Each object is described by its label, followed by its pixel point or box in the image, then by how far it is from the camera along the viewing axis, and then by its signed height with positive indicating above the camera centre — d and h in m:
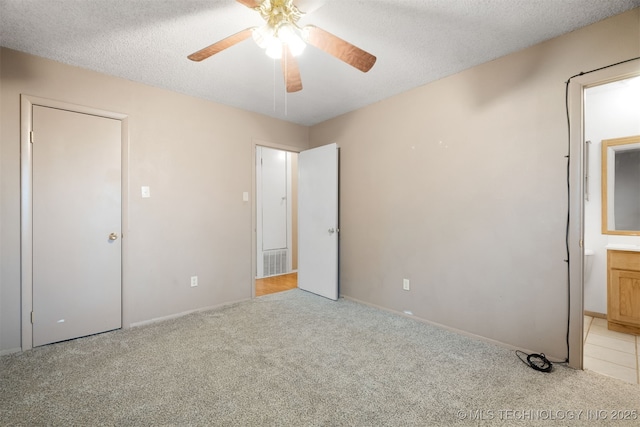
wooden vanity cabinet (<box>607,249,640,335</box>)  2.62 -0.74
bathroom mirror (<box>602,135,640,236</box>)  2.93 +0.30
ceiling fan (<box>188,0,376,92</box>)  1.52 +1.00
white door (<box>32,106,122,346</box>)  2.37 -0.11
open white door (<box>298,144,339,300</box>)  3.66 -0.10
